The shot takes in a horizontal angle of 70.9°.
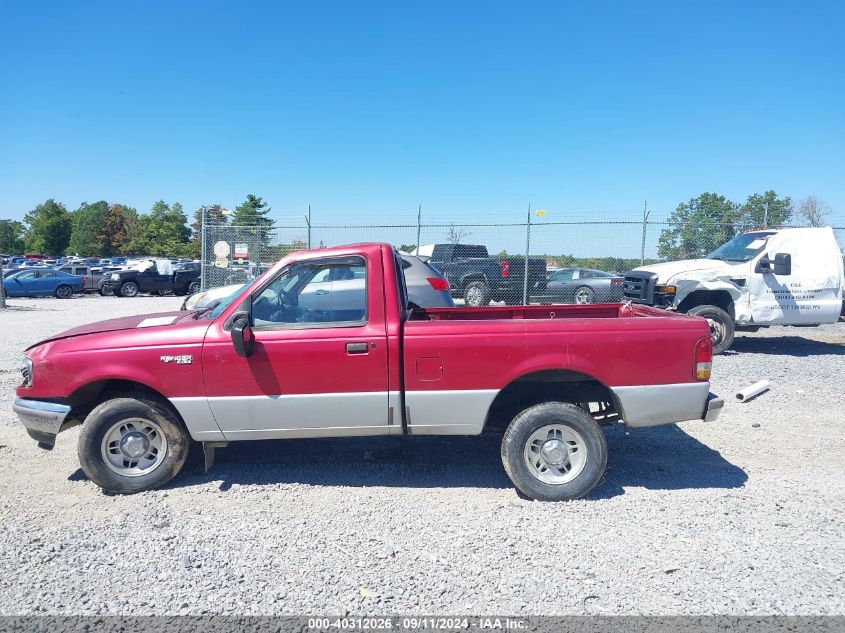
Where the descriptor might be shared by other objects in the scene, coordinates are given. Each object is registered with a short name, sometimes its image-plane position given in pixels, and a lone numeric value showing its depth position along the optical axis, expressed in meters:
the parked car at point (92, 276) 27.41
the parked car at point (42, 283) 25.05
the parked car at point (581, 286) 16.72
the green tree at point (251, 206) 63.00
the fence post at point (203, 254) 14.96
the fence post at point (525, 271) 14.15
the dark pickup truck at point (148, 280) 26.69
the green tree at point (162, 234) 70.75
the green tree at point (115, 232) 79.06
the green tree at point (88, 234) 78.19
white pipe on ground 7.22
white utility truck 10.30
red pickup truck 4.29
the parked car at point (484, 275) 15.22
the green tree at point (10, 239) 92.32
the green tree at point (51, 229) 82.88
